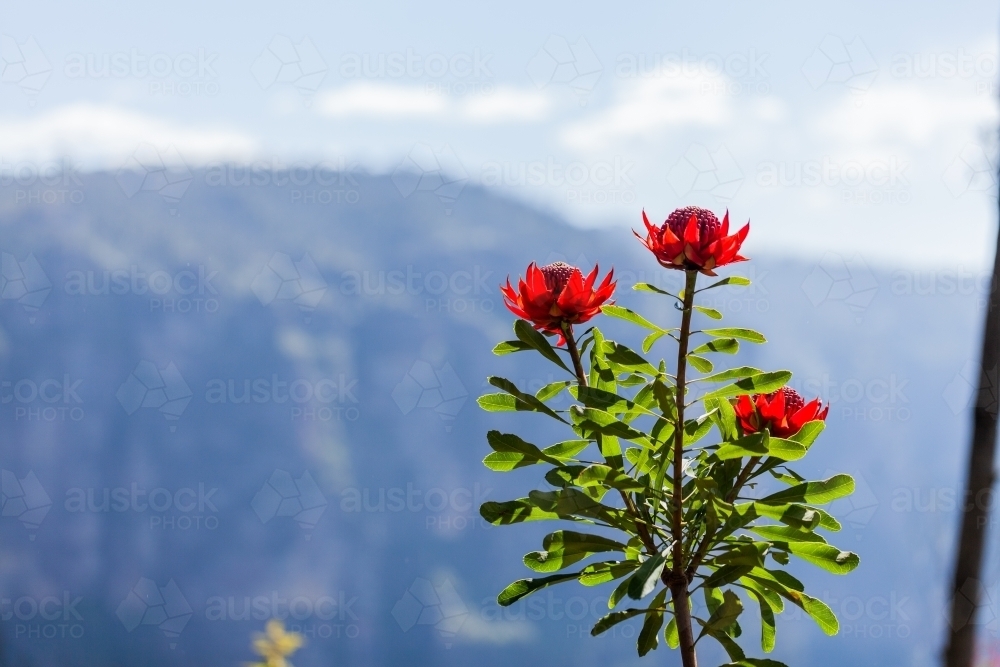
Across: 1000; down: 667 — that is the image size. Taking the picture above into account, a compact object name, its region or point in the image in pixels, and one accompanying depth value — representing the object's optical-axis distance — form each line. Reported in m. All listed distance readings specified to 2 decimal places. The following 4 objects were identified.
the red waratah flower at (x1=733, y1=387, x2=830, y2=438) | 3.97
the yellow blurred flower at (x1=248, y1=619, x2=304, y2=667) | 7.32
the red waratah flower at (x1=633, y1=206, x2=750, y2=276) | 3.88
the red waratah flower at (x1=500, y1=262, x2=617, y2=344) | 3.94
